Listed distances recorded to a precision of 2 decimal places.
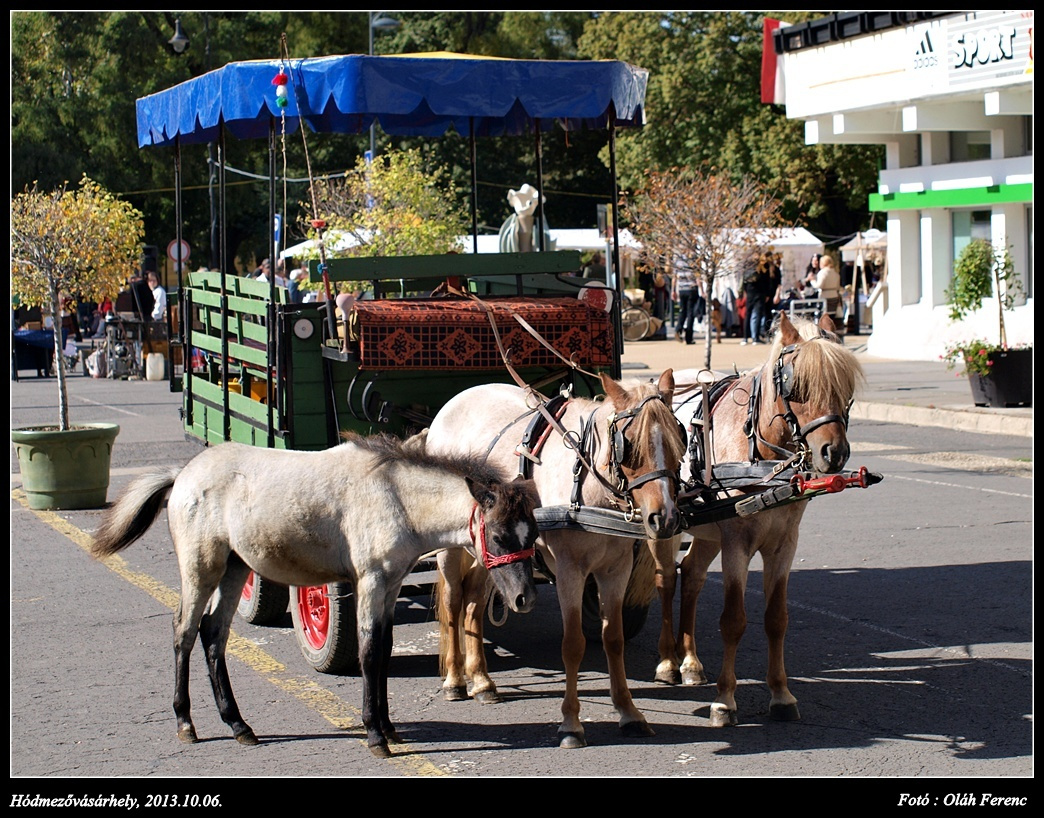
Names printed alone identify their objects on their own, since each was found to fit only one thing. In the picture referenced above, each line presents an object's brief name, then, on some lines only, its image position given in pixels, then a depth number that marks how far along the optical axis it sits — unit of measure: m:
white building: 21.56
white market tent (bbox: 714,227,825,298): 33.72
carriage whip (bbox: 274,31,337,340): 7.08
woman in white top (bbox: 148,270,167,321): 24.66
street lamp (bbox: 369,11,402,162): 30.39
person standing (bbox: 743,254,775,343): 29.80
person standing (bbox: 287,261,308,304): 15.21
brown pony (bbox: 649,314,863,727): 5.72
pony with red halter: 5.31
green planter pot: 11.64
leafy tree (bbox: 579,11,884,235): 38.19
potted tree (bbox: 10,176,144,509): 11.73
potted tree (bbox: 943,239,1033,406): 16.59
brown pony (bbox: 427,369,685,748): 5.30
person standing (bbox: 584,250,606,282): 29.04
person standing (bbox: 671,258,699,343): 30.83
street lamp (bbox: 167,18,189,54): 33.00
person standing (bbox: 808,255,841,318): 28.69
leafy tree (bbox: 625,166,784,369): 21.08
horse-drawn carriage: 7.11
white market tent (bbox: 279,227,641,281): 30.72
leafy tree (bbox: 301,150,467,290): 19.45
